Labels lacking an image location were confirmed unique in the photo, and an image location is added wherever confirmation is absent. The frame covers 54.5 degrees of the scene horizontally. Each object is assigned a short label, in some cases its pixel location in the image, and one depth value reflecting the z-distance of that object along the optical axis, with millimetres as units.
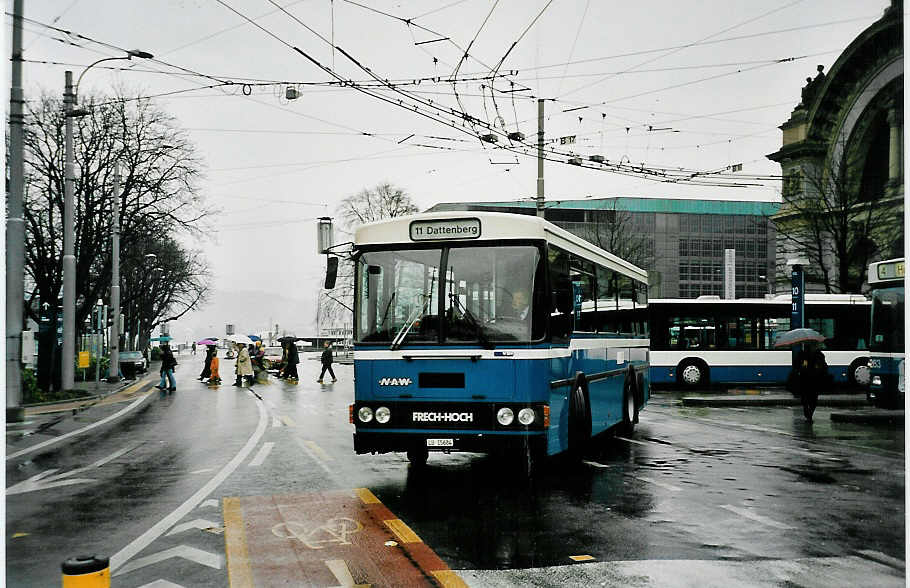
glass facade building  72356
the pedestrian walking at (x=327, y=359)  37472
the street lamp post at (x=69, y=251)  23297
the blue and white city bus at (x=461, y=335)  9820
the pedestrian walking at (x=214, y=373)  36531
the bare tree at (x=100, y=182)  27969
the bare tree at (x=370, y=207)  52312
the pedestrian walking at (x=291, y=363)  38384
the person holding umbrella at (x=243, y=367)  34812
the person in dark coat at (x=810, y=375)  19359
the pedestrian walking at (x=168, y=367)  31562
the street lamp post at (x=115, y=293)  35381
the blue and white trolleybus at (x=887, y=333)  19844
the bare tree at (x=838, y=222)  18109
